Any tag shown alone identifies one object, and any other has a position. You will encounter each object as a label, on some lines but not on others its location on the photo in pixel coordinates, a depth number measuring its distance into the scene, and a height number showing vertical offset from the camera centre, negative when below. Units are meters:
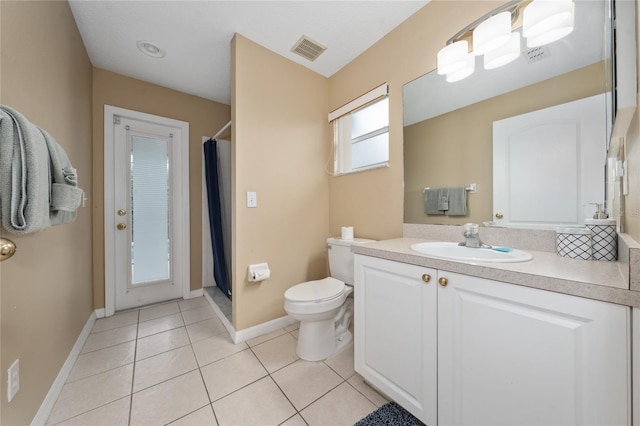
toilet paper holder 1.79 -0.48
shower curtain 2.50 -0.02
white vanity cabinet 0.61 -0.47
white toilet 1.48 -0.67
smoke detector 1.90 +1.41
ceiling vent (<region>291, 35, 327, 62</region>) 1.86 +1.39
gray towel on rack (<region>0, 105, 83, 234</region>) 0.74 +0.13
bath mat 1.07 -0.99
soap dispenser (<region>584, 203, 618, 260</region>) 0.85 -0.11
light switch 1.82 +0.11
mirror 0.98 +0.58
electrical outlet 0.84 -0.63
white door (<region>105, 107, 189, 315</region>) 2.26 +0.03
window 1.85 +0.70
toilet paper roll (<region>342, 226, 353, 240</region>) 1.96 -0.18
